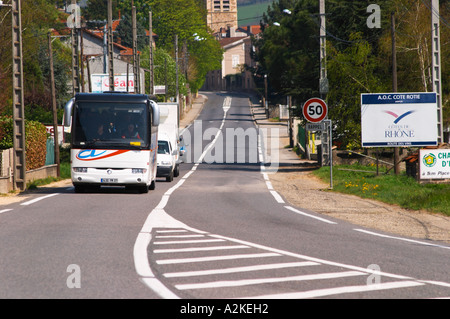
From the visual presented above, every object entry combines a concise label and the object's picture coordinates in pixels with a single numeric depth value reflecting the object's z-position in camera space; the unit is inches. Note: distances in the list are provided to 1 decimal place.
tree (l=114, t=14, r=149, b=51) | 4731.8
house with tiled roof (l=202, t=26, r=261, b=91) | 6668.3
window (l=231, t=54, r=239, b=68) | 6958.7
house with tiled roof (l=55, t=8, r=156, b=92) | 3834.6
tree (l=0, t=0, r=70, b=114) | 2305.6
